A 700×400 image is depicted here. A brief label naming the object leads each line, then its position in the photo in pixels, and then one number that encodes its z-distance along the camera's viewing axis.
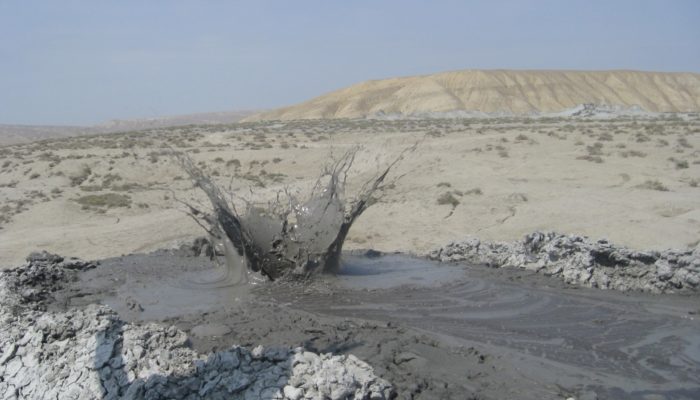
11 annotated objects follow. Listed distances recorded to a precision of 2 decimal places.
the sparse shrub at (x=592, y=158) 18.35
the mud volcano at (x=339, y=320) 4.12
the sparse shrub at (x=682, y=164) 17.31
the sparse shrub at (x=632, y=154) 19.40
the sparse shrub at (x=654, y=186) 14.24
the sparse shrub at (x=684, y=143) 20.67
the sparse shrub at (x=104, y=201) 15.83
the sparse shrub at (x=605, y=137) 23.36
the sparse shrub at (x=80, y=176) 19.59
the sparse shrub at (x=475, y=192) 14.45
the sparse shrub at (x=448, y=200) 13.61
